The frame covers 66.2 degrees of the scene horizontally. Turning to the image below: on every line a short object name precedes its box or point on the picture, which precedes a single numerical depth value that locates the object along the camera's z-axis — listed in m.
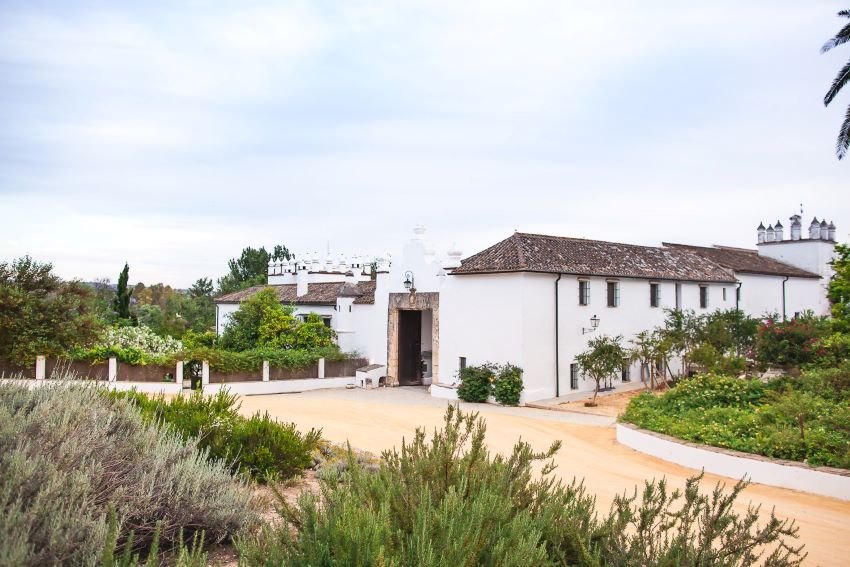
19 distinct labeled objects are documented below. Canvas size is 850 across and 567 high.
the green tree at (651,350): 20.83
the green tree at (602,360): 19.89
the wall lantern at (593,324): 21.05
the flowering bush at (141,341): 21.89
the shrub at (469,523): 3.32
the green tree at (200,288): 46.29
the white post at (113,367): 20.02
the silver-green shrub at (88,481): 3.62
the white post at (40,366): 18.80
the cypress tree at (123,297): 34.78
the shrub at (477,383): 20.00
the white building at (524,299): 20.23
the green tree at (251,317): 25.91
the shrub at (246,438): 7.81
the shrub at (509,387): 19.39
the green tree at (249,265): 44.59
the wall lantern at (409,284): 23.42
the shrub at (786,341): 18.14
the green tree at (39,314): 18.47
